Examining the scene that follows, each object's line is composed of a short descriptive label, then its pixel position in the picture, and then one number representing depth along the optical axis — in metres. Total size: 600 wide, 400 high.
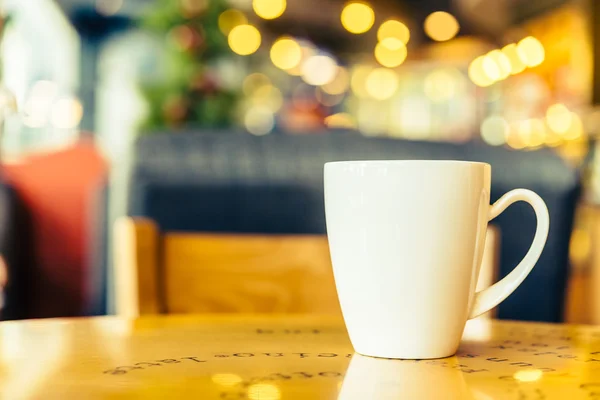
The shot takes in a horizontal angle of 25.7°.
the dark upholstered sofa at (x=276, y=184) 1.79
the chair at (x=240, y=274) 0.96
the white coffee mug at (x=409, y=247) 0.68
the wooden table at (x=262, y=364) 0.60
